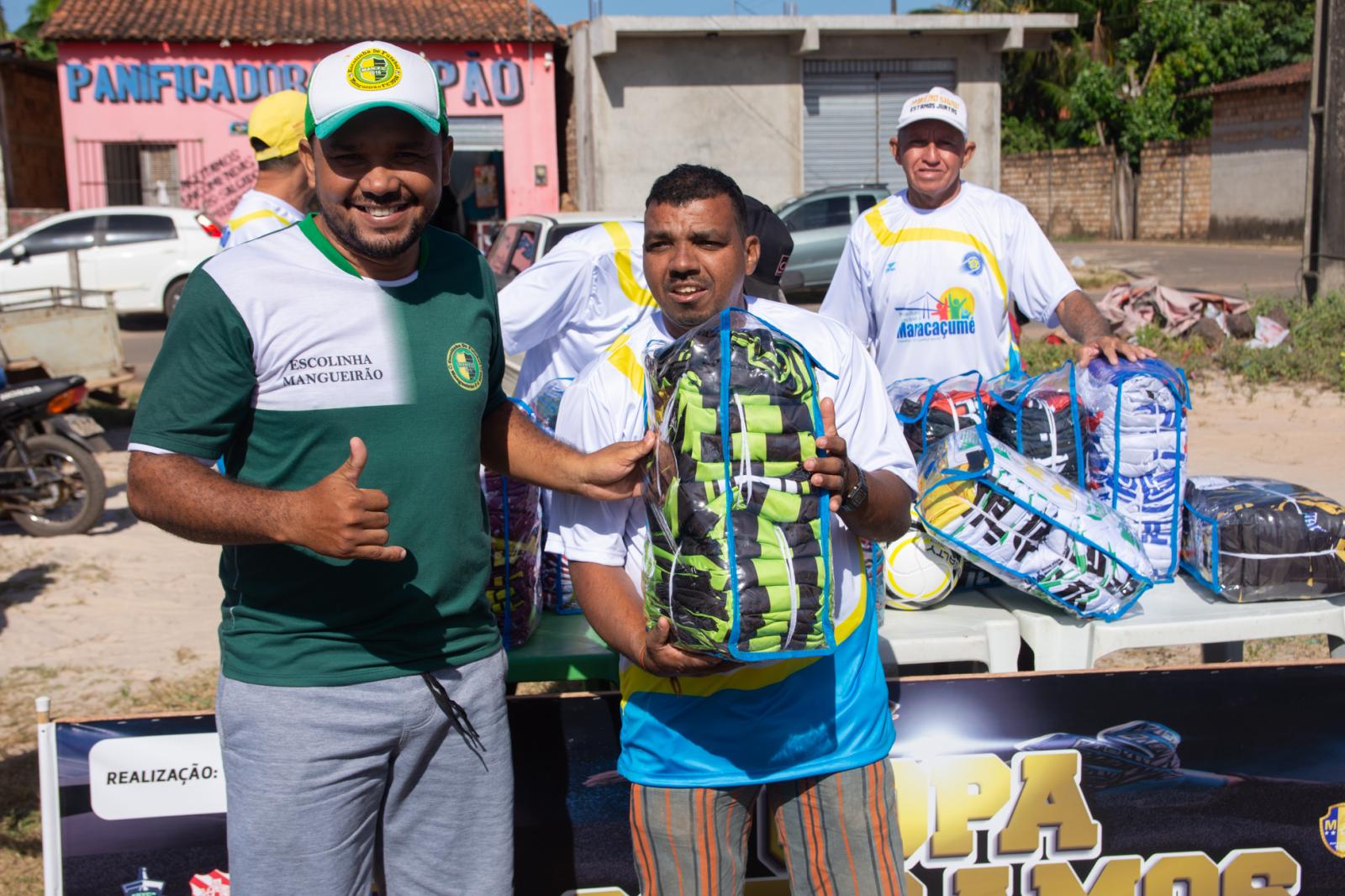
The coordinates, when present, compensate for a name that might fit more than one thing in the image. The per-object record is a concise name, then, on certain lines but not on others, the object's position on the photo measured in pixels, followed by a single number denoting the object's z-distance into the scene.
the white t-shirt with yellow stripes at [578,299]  3.88
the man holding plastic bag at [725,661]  2.08
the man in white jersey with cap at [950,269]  3.96
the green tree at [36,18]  34.75
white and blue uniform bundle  3.24
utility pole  12.23
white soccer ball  3.29
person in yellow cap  3.56
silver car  17.55
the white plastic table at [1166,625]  3.20
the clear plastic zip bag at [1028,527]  3.01
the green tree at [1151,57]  32.03
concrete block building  20.48
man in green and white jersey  1.98
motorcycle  7.39
